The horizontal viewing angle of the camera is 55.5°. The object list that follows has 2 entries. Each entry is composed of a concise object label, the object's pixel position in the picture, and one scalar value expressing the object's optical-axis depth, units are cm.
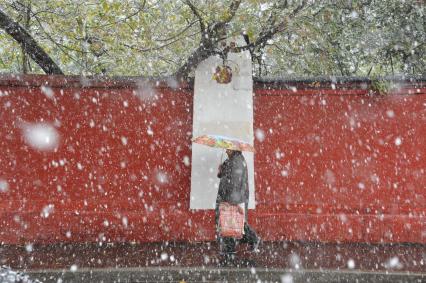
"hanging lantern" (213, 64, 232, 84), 764
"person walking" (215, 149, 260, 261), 637
